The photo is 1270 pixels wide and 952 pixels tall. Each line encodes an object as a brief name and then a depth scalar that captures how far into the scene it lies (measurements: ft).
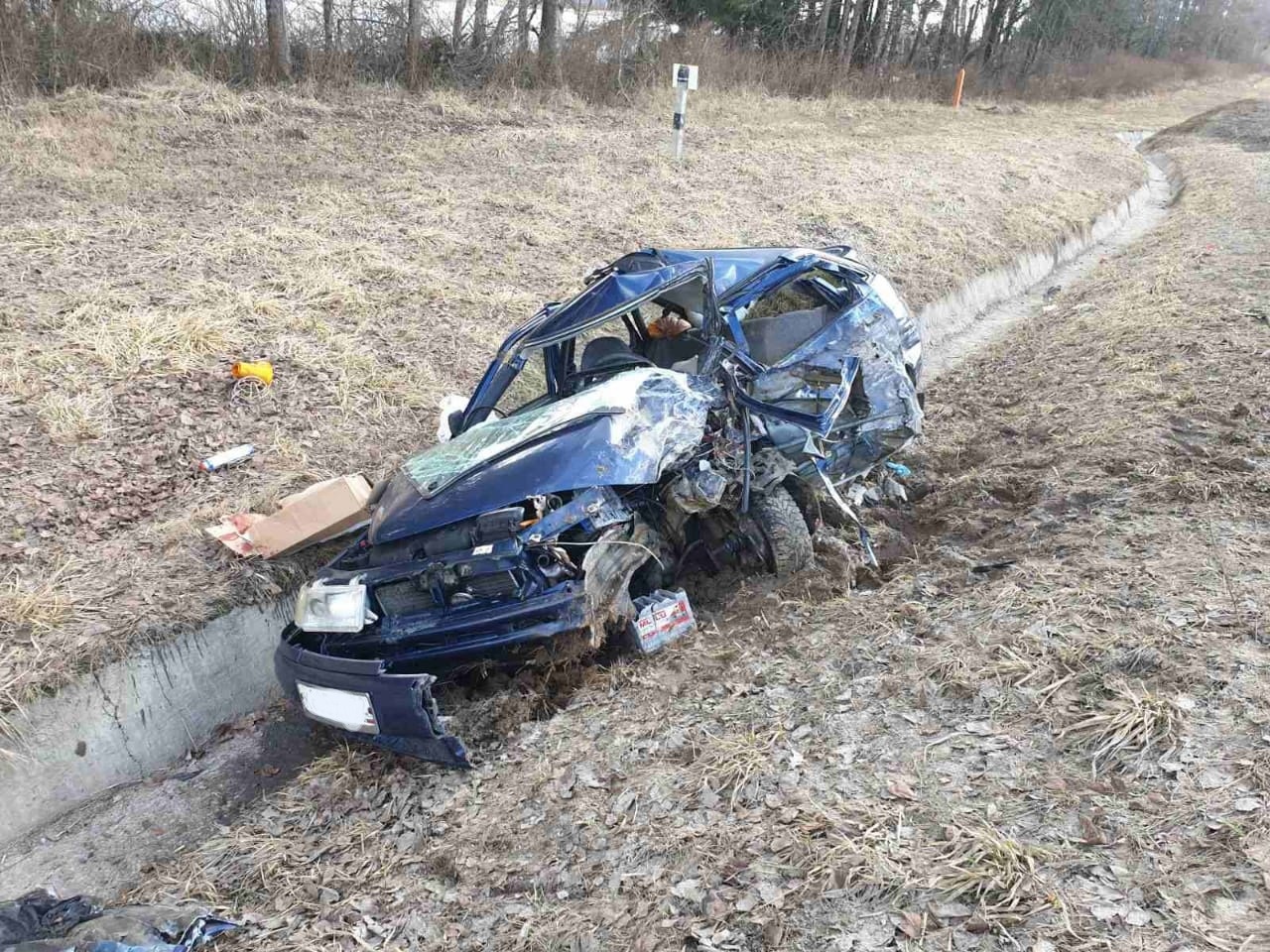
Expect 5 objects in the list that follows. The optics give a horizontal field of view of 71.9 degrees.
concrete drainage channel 13.25
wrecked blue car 12.81
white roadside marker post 38.86
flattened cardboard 16.63
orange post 79.20
